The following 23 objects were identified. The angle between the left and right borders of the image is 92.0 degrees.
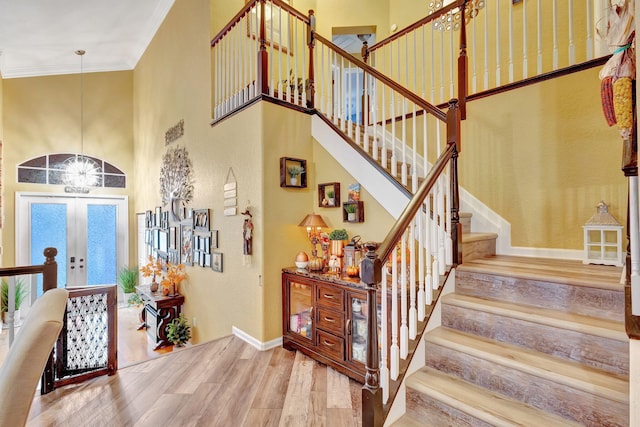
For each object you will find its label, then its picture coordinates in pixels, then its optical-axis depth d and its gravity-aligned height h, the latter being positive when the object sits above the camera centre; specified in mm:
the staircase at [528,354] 1448 -772
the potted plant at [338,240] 3002 -249
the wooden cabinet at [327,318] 2508 -930
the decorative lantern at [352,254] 2795 -360
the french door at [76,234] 5828 -337
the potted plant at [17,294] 5168 -1321
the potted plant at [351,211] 3039 +33
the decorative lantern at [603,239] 2199 -201
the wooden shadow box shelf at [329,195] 3238 +215
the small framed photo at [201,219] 4230 -45
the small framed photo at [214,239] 4052 -307
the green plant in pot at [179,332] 4504 -1702
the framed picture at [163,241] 5492 -446
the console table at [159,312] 4566 -1480
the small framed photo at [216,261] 3932 -592
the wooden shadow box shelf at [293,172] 3293 +463
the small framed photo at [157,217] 5738 -14
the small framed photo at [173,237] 5169 -356
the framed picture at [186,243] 4707 -436
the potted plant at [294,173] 3344 +460
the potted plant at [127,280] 6629 -1389
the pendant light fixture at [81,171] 6113 +939
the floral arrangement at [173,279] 4922 -1009
